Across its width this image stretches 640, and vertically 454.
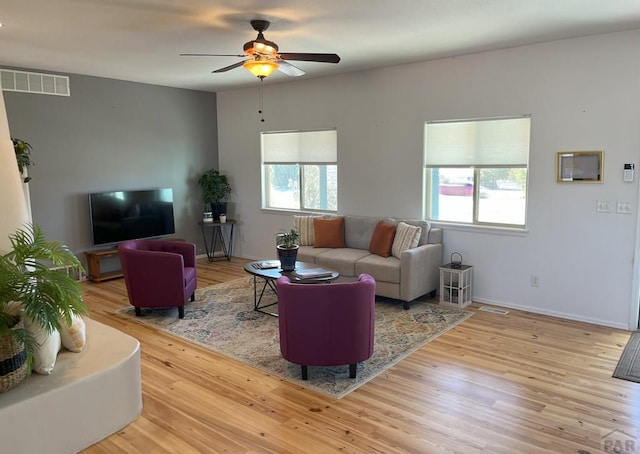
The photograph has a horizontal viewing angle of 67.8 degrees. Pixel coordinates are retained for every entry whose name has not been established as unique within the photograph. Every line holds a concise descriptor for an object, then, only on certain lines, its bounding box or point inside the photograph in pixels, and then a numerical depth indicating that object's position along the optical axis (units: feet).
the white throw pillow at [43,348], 8.61
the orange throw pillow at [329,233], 20.36
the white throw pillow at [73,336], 9.79
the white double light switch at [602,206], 15.12
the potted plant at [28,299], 8.02
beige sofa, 16.98
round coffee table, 14.94
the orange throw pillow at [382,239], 18.47
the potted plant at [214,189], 25.52
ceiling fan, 12.59
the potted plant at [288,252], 16.25
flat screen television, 21.38
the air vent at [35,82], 18.66
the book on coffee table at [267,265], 16.69
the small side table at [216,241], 26.45
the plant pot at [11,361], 8.02
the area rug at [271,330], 12.12
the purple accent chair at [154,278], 15.83
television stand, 20.97
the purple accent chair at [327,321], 11.14
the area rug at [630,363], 11.76
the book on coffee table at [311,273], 15.17
